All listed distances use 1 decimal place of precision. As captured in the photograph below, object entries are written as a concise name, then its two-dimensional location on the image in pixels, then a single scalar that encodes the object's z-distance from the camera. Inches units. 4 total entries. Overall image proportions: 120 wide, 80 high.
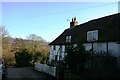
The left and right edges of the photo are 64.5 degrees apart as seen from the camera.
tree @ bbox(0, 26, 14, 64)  723.7
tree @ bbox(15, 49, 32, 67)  770.6
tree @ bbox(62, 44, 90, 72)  365.9
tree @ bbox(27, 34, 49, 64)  768.6
